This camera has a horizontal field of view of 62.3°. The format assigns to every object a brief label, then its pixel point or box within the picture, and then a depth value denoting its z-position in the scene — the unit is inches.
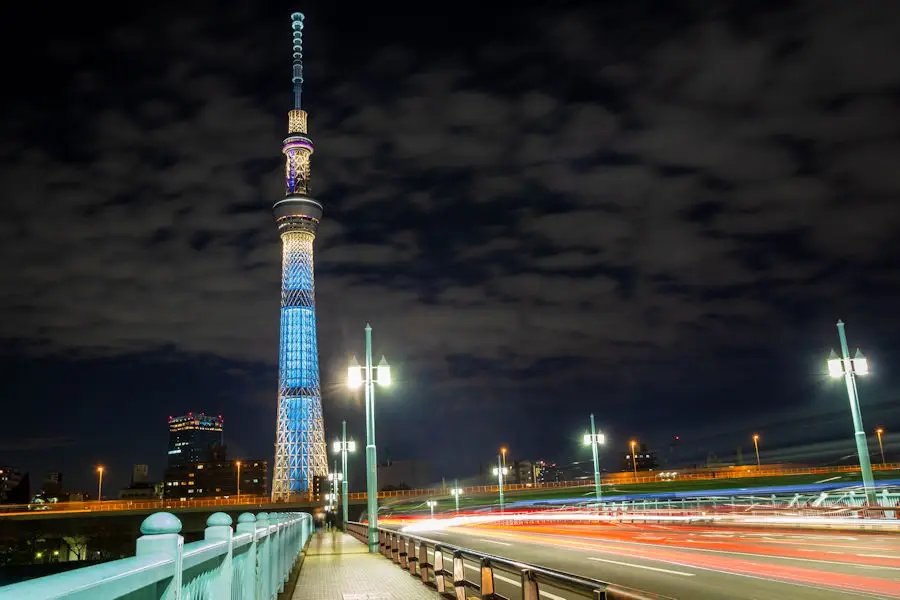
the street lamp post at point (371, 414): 1141.1
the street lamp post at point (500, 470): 2999.0
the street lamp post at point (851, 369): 1245.1
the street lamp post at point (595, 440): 2175.2
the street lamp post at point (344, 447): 2126.0
